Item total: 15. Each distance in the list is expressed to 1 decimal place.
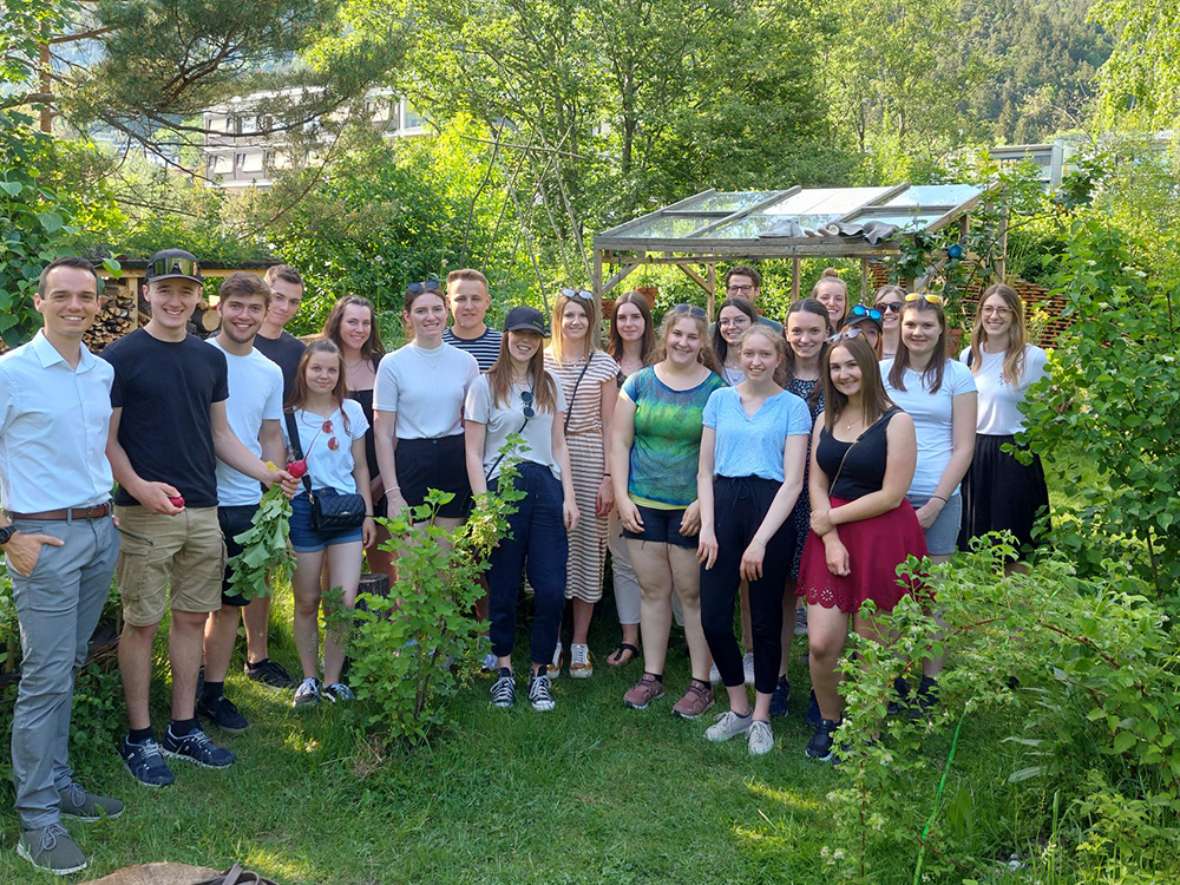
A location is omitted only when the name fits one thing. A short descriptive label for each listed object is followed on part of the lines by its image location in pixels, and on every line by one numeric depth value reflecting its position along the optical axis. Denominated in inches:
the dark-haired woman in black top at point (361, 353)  213.3
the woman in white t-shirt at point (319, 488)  193.0
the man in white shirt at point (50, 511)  142.2
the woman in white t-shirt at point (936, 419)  193.9
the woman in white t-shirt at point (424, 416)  201.0
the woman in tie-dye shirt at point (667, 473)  198.5
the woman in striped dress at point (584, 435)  213.5
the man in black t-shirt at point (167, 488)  163.9
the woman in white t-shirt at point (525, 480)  198.8
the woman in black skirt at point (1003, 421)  207.2
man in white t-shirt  183.9
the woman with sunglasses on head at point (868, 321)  217.2
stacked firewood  359.9
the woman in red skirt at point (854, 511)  175.0
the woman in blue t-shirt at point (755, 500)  186.5
